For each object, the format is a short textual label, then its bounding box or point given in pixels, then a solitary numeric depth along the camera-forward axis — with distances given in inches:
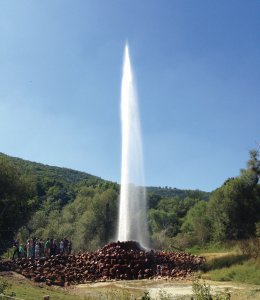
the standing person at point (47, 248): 977.8
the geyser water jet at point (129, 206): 1066.1
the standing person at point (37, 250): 949.2
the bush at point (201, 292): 261.9
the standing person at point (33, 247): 941.2
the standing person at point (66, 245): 1072.6
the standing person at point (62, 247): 1021.2
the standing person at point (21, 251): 1018.2
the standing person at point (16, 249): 977.5
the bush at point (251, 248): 839.4
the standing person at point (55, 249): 1008.7
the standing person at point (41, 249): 983.6
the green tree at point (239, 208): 1813.9
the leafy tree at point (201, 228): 2038.6
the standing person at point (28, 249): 978.7
